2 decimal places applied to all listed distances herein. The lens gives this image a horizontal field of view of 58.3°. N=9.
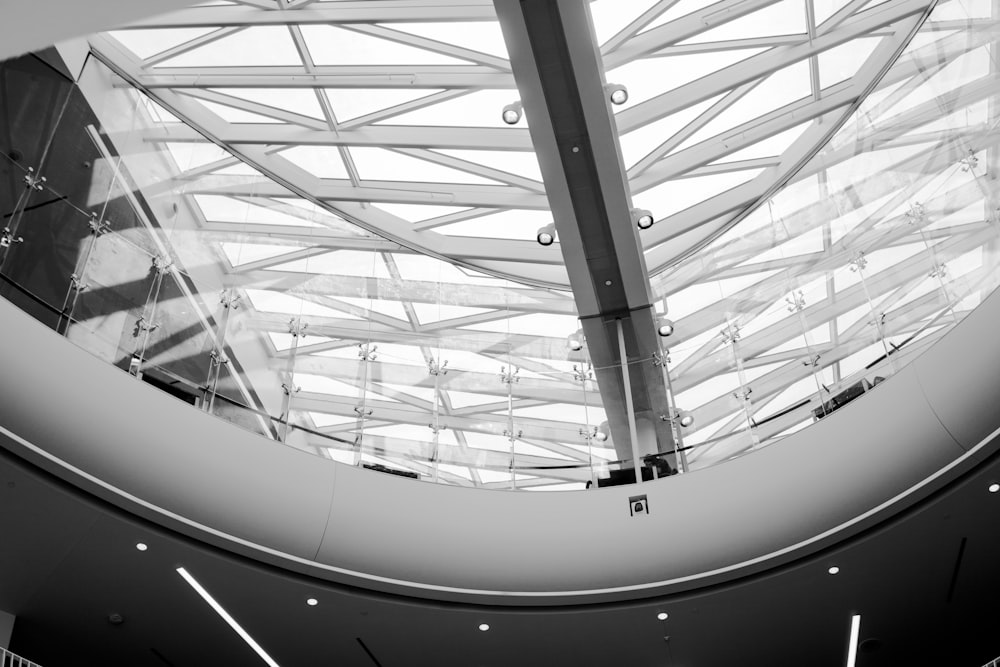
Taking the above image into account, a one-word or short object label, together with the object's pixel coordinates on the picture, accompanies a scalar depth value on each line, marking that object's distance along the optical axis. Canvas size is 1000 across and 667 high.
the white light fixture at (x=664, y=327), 14.72
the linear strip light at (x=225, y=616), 11.57
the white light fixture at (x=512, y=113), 12.82
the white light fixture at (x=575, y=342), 14.66
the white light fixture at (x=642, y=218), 14.57
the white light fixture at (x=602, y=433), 13.19
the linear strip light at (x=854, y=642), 12.76
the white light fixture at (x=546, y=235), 15.09
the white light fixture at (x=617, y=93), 12.32
